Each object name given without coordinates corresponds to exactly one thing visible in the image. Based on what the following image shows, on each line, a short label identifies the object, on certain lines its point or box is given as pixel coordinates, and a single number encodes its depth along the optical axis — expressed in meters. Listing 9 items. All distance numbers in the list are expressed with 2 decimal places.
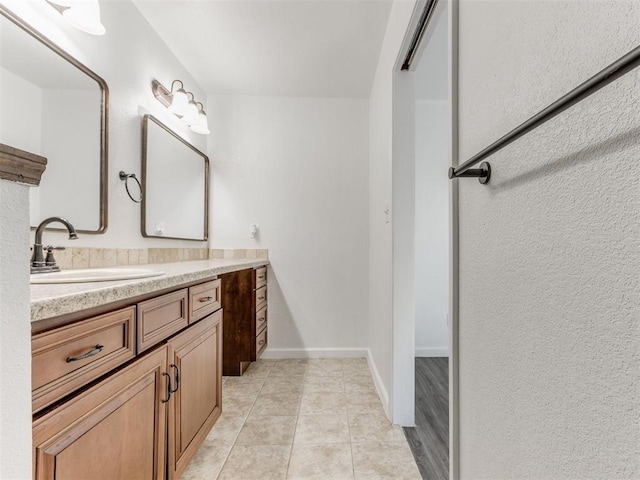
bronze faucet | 1.13
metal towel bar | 0.31
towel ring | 1.75
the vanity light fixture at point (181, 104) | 2.09
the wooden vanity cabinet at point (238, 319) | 2.28
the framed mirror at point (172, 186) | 2.00
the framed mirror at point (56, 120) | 1.14
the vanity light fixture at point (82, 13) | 1.27
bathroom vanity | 0.64
